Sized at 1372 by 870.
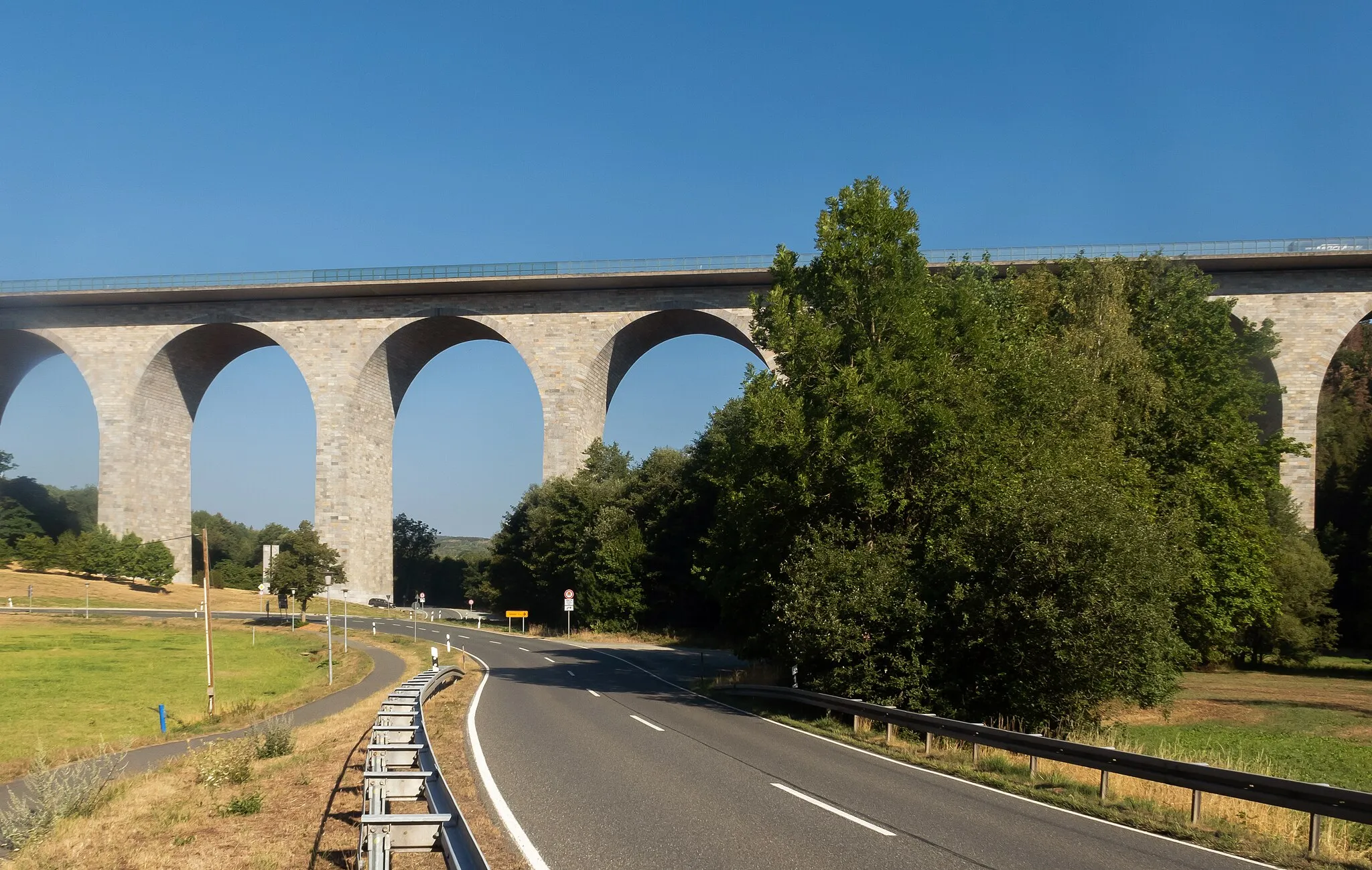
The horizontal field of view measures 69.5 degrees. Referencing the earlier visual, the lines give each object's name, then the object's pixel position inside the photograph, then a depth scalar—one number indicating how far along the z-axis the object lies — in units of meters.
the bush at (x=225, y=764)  11.78
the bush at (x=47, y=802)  10.11
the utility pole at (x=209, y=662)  28.00
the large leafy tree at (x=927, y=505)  16.86
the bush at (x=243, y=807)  9.91
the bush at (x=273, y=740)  14.20
